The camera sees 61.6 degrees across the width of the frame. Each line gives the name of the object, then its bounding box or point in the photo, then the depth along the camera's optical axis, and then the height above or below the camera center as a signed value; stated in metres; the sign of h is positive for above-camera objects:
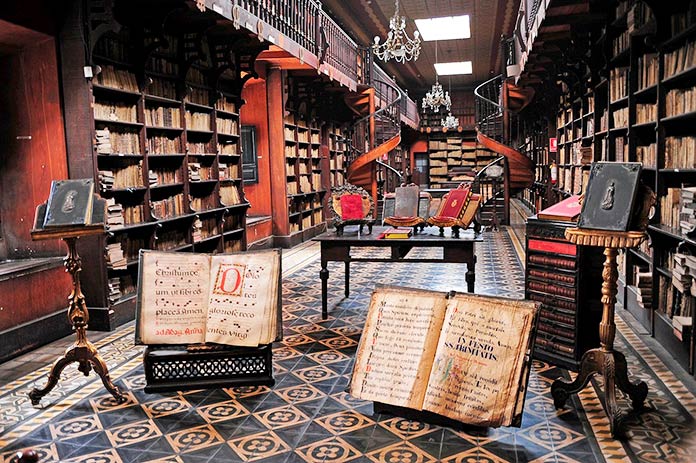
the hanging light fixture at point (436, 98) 15.45 +2.07
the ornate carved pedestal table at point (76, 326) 3.55 -0.89
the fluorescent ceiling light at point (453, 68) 18.68 +3.54
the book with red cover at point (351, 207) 5.45 -0.28
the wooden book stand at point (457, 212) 5.24 -0.34
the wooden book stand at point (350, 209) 5.44 -0.29
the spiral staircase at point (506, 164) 13.04 +0.20
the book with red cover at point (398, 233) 5.09 -0.50
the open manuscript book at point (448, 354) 2.97 -0.96
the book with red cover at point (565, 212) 3.90 -0.28
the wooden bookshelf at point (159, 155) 5.54 +0.33
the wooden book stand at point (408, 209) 5.49 -0.32
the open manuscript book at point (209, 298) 3.73 -0.75
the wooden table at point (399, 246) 4.99 -0.61
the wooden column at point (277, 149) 10.01 +0.53
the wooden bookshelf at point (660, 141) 4.00 +0.24
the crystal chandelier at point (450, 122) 19.85 +1.79
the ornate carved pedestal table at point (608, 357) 3.00 -1.03
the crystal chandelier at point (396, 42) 8.62 +2.01
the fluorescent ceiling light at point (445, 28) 13.20 +3.49
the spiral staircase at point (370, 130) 13.04 +1.23
